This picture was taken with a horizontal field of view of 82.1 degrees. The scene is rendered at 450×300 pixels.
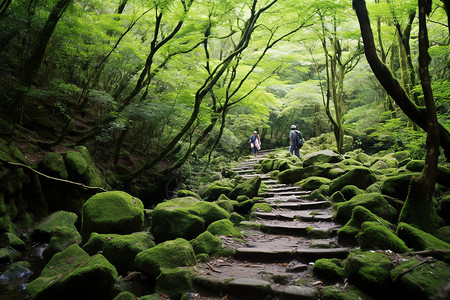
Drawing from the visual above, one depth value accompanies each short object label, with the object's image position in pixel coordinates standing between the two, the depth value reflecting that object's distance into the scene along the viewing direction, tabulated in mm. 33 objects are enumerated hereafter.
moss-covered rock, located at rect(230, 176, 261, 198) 8461
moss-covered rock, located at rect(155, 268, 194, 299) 3270
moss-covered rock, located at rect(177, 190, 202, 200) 8998
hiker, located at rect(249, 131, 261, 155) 20688
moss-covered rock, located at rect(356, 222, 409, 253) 3551
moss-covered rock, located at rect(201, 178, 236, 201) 9375
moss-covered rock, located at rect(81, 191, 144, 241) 5289
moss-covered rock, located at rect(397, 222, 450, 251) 3506
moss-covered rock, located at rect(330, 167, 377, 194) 6957
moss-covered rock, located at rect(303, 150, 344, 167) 10233
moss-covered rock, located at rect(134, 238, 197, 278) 3721
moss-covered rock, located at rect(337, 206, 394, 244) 4305
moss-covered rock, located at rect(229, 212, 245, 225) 6221
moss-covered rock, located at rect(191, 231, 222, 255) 4367
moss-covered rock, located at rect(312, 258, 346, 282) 3211
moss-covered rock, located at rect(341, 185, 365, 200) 6473
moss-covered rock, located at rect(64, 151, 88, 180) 7902
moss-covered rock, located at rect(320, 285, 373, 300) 2762
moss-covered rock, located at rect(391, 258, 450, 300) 2543
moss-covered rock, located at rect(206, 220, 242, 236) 5207
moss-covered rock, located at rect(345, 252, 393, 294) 2822
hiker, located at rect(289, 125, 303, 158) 14991
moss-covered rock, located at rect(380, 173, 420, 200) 5570
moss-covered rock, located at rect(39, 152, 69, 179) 7431
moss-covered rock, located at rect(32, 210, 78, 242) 6268
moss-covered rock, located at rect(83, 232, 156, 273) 4234
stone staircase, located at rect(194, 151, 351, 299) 3131
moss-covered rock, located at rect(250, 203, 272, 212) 7013
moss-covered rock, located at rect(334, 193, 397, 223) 4898
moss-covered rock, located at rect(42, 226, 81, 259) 5535
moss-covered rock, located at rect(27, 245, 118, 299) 3418
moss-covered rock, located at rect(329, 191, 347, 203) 6647
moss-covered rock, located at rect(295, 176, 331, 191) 8359
